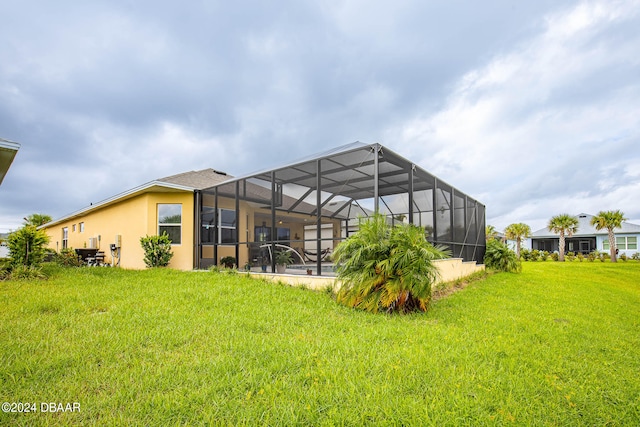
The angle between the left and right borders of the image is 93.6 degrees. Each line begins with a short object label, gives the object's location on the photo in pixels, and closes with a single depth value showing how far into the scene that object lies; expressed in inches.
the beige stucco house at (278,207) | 337.7
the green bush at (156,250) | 404.2
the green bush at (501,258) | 551.2
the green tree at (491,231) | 1149.7
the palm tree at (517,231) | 1143.0
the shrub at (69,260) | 437.7
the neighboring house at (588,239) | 1133.1
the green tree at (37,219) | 1058.7
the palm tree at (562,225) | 1050.1
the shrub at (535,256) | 1092.6
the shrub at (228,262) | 403.8
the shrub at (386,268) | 207.8
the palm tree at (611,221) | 950.0
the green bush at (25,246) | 329.7
